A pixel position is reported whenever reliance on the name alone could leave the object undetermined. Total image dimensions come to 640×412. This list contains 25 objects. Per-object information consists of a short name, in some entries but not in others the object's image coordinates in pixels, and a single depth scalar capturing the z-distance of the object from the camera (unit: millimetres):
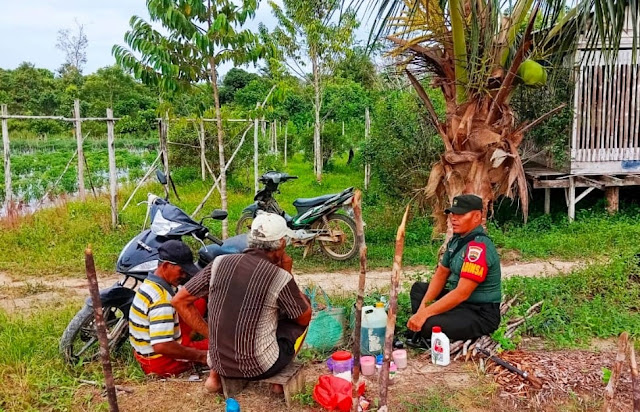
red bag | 3344
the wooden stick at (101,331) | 2610
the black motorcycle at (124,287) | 4055
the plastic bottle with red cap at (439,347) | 4004
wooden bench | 3441
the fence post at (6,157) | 8172
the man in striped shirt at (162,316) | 3701
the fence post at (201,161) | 10912
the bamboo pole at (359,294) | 2477
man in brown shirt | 3256
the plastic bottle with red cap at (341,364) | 3789
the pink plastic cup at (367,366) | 3846
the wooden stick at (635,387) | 2284
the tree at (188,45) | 6727
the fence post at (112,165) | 8367
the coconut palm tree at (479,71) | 4488
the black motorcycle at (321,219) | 7230
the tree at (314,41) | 13820
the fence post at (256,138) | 9398
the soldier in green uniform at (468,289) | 4031
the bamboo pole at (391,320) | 2326
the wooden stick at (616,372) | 2402
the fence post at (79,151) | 9045
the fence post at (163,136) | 8312
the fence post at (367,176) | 12672
